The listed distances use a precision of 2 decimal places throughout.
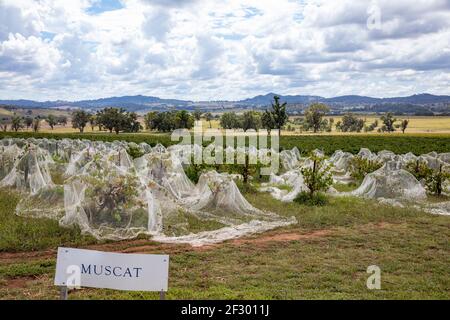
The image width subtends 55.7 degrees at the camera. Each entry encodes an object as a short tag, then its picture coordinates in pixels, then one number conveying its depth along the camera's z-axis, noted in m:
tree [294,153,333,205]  13.64
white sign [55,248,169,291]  4.39
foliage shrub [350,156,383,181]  18.44
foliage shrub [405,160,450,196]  15.72
